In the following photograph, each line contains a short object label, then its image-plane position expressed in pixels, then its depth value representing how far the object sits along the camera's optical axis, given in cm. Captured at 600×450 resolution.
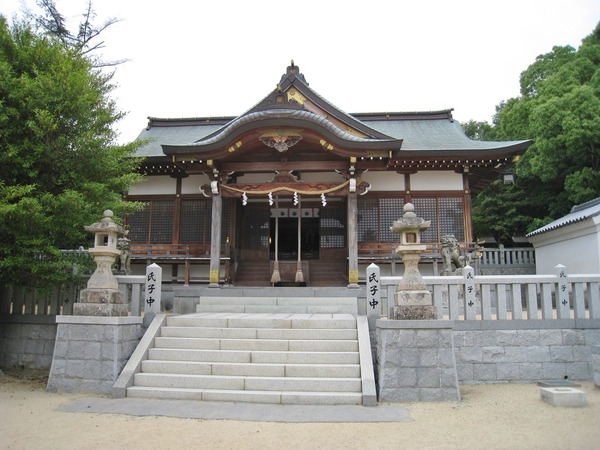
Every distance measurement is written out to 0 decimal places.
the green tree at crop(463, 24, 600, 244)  1781
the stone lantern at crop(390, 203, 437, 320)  684
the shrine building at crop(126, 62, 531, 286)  1168
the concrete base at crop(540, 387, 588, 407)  600
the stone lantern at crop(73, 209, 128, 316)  732
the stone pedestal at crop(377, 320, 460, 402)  649
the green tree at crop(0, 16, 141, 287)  767
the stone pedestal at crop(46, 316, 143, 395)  701
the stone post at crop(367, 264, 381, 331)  796
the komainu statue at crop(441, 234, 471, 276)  1114
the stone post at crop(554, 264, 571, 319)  784
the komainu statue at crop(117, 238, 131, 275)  1134
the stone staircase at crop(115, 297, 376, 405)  650
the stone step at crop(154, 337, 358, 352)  737
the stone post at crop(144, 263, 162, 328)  817
